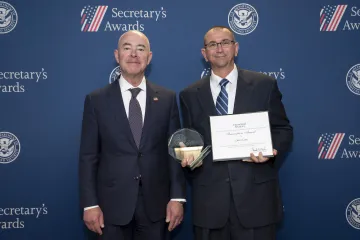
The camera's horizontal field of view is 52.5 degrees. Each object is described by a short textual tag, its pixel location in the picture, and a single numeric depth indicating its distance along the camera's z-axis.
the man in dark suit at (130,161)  2.27
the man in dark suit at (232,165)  2.22
